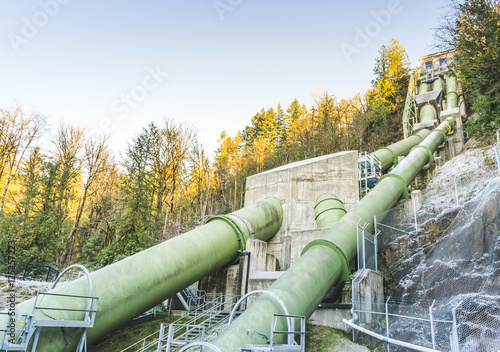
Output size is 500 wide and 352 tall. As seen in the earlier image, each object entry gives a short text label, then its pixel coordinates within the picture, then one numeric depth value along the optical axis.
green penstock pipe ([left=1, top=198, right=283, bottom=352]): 7.40
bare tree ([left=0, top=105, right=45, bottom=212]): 24.73
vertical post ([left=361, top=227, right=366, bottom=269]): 10.26
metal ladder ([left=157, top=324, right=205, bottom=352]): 7.62
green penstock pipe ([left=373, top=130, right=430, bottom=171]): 21.33
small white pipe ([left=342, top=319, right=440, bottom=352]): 5.51
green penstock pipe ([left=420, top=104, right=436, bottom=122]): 32.62
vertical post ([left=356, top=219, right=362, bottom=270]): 10.33
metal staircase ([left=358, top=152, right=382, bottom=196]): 19.09
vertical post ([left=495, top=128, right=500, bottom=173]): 11.27
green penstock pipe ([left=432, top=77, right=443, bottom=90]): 37.62
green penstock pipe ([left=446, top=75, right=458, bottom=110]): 33.51
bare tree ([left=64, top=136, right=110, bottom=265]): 27.05
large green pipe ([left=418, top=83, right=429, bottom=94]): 38.09
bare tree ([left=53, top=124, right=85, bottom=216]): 24.81
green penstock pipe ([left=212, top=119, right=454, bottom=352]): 6.90
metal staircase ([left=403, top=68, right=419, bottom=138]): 32.19
